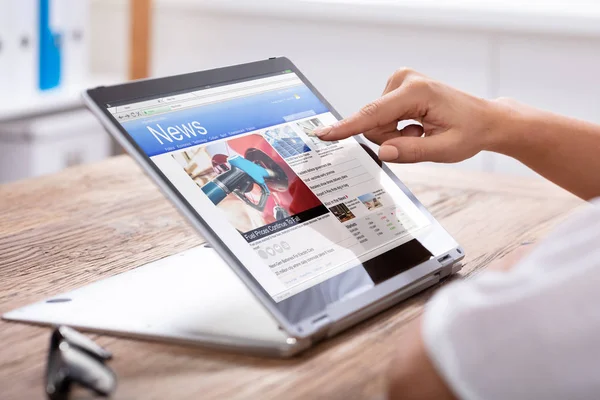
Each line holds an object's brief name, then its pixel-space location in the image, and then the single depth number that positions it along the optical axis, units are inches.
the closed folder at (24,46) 93.6
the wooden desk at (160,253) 26.9
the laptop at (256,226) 30.4
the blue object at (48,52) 97.3
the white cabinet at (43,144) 97.0
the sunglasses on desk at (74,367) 24.9
